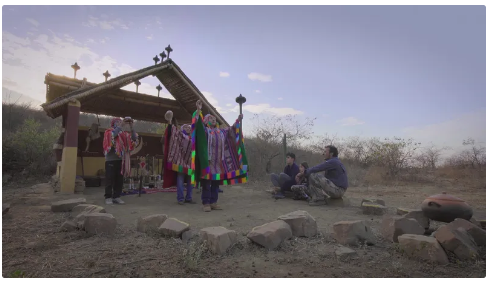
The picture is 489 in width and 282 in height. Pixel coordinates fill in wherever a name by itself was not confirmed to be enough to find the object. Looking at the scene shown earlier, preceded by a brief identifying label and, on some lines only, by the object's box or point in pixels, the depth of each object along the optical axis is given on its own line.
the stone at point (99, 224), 3.14
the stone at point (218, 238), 2.57
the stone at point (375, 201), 5.26
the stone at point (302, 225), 3.17
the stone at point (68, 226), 3.28
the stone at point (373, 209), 4.67
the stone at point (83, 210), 3.31
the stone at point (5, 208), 3.88
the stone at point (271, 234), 2.72
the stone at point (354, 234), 2.89
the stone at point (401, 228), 2.94
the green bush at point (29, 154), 12.49
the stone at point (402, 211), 4.29
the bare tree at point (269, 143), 14.55
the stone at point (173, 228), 3.04
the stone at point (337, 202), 5.59
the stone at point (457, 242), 2.41
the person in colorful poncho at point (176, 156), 5.45
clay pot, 3.48
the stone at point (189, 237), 2.95
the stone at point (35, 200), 5.27
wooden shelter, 6.72
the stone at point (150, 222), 3.28
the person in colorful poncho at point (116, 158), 5.48
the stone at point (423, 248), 2.37
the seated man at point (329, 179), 5.56
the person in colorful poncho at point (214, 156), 4.98
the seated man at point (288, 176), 6.66
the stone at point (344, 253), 2.53
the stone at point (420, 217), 3.57
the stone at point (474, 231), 2.72
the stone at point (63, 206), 4.43
